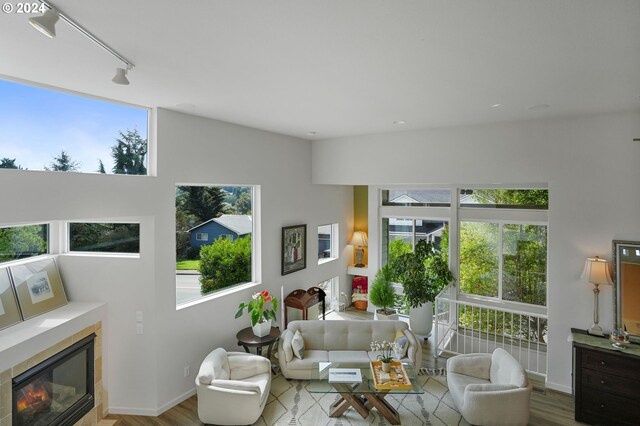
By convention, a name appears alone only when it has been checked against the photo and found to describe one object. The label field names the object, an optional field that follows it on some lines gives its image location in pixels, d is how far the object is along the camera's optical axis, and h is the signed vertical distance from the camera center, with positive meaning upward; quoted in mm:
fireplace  3189 -1666
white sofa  4805 -1748
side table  4711 -1638
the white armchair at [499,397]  3734 -1902
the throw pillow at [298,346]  4812 -1743
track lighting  1779 +990
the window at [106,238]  4230 -289
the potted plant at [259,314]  4852 -1341
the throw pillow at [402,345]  4668 -1718
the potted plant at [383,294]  6637 -1466
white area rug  4043 -2264
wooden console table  3783 -1784
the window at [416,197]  6576 +305
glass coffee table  3908 -1860
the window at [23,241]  3607 -297
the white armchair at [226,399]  3787 -1915
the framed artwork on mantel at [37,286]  3602 -756
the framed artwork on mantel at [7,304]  3385 -851
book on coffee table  4023 -1811
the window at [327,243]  7258 -597
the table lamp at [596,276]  4215 -718
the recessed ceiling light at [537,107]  3968 +1166
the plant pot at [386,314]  6461 -1792
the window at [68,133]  3137 +771
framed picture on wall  6008 -596
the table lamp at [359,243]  7938 -641
